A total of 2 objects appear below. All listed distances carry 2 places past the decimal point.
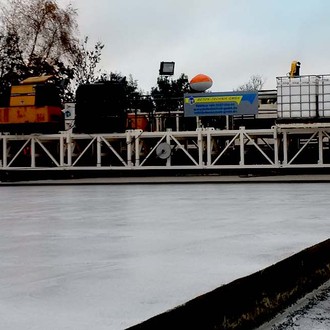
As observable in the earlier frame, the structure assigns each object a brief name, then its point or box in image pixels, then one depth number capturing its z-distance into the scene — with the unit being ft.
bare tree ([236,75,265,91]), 208.04
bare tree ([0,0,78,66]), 120.78
